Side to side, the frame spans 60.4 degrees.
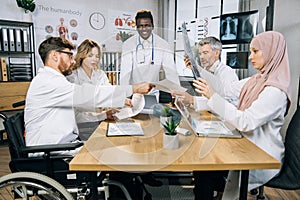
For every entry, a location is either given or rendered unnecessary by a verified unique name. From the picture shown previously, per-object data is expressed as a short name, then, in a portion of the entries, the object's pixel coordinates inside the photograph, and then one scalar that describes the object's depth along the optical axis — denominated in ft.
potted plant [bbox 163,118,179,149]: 3.78
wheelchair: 4.07
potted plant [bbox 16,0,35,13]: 11.55
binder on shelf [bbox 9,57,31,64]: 11.87
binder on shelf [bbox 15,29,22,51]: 11.31
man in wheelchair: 4.58
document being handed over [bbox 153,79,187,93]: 4.65
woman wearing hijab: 4.38
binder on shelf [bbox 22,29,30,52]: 11.51
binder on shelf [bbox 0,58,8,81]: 11.13
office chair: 4.61
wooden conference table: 3.32
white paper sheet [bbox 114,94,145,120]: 4.99
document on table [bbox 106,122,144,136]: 4.59
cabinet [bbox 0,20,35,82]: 11.10
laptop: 4.49
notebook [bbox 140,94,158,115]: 5.19
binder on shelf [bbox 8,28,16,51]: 11.11
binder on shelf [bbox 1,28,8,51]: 10.91
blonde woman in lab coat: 5.27
